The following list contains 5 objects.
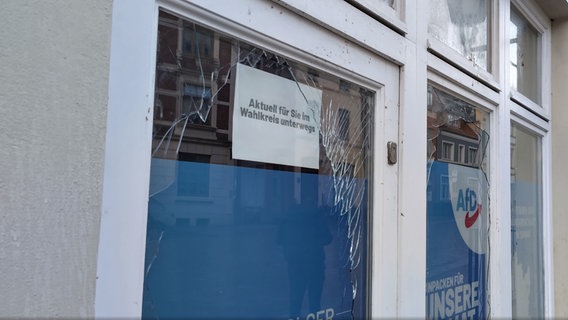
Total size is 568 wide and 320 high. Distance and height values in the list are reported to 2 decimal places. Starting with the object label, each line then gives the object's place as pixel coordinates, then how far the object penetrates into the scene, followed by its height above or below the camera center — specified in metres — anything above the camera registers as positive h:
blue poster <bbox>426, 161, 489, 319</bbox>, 2.17 -0.25
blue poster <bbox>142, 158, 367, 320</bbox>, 1.16 -0.17
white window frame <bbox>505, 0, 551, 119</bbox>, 3.37 +1.33
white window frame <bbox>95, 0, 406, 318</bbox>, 0.96 +0.16
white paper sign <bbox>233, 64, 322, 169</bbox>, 1.36 +0.24
